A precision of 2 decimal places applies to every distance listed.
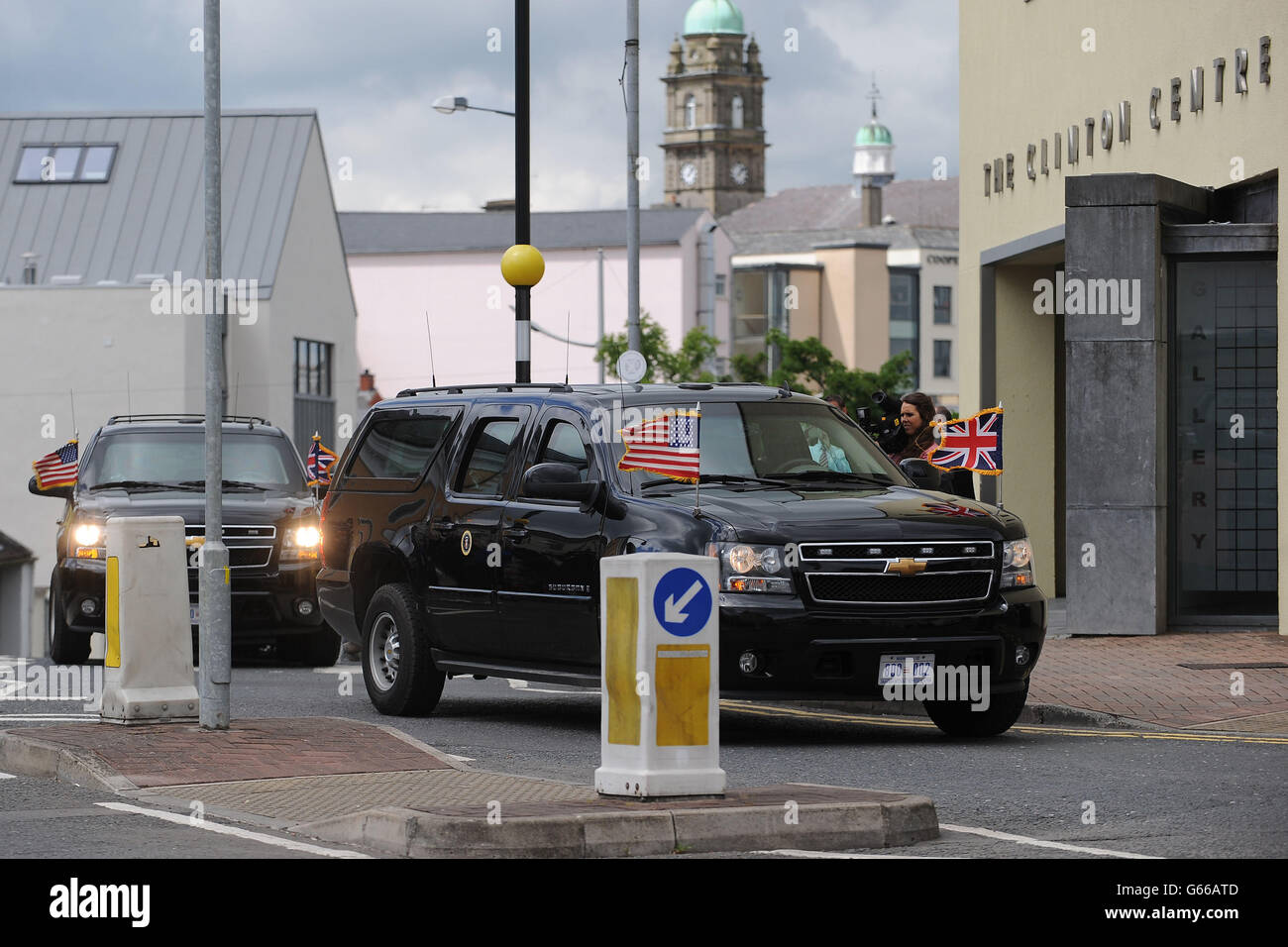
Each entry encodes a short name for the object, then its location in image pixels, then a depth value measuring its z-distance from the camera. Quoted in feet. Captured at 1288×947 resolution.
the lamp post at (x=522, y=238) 66.18
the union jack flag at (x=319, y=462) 85.46
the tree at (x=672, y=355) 260.83
